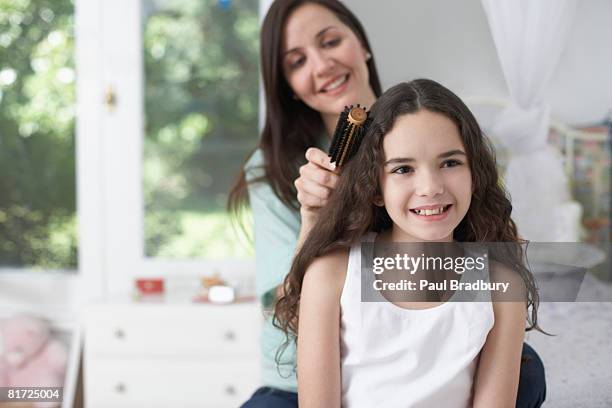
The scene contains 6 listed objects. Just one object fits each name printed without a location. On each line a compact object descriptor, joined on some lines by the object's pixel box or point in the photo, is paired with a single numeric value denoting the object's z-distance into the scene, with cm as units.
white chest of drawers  229
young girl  97
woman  140
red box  246
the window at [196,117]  262
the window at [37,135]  276
